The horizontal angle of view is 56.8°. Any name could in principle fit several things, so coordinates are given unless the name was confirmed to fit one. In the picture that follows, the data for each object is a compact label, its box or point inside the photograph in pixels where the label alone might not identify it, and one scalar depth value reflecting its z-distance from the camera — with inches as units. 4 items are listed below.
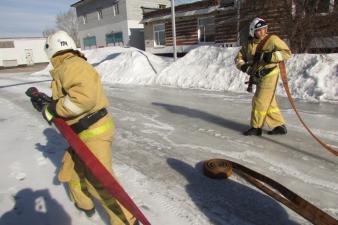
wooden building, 397.7
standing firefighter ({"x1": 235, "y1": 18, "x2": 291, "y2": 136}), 185.5
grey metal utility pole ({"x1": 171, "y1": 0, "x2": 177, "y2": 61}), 511.8
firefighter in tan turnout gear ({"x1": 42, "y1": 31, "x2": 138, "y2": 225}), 94.9
